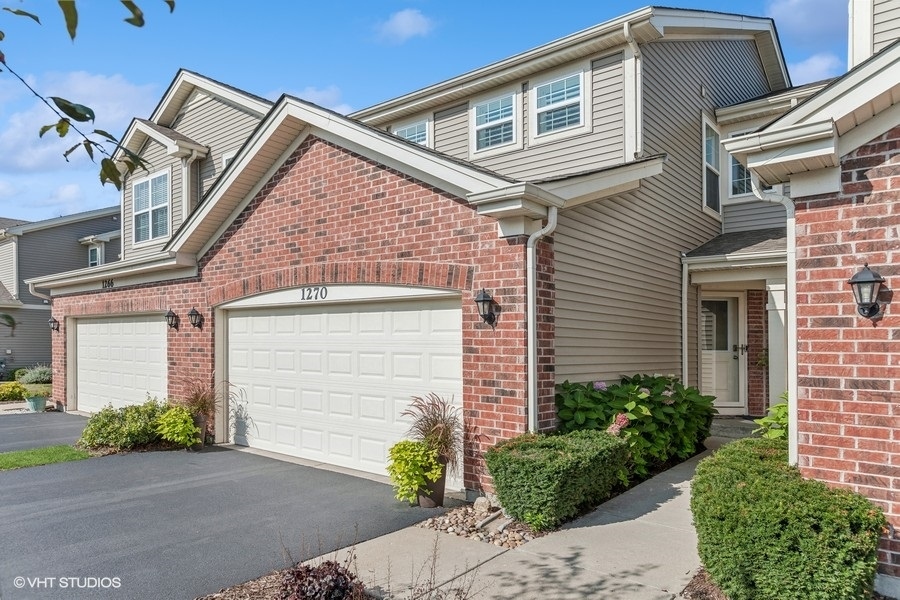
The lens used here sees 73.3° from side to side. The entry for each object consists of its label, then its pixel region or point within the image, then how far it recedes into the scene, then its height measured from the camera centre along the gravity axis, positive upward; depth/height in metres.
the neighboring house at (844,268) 4.23 +0.33
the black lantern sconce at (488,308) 6.48 +0.07
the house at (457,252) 6.62 +0.86
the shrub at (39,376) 19.75 -1.95
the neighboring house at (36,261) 23.48 +2.21
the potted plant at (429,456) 6.32 -1.50
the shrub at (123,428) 9.80 -1.84
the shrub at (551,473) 5.51 -1.51
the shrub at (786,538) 3.75 -1.45
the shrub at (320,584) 3.77 -1.70
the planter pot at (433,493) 6.41 -1.90
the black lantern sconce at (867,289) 4.23 +0.16
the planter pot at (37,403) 15.39 -2.22
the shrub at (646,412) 6.82 -1.21
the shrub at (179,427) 9.59 -1.78
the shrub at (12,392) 18.22 -2.29
